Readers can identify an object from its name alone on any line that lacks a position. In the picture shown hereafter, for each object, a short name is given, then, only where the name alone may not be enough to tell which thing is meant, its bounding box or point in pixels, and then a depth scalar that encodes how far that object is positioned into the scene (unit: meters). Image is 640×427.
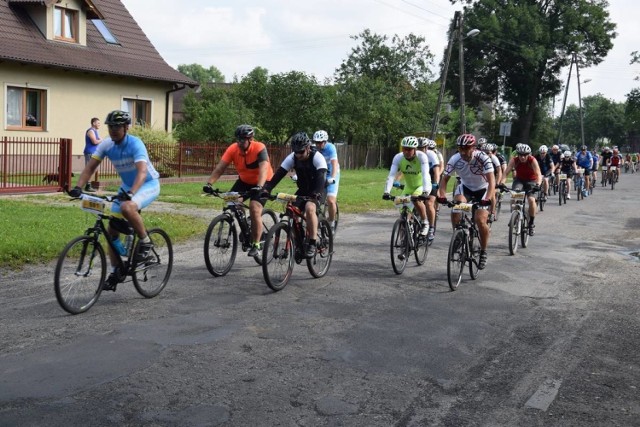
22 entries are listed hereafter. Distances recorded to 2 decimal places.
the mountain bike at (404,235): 10.09
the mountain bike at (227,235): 9.12
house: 25.16
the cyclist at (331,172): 12.86
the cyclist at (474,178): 9.90
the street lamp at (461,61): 35.47
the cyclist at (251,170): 9.16
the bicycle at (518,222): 12.55
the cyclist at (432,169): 11.88
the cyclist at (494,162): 13.59
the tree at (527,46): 61.81
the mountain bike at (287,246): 8.47
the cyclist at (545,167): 20.28
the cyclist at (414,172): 10.87
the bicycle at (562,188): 23.53
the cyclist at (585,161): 28.12
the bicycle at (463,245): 9.18
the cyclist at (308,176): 9.02
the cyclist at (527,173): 14.14
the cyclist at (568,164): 24.94
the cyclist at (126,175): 7.46
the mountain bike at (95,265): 7.05
